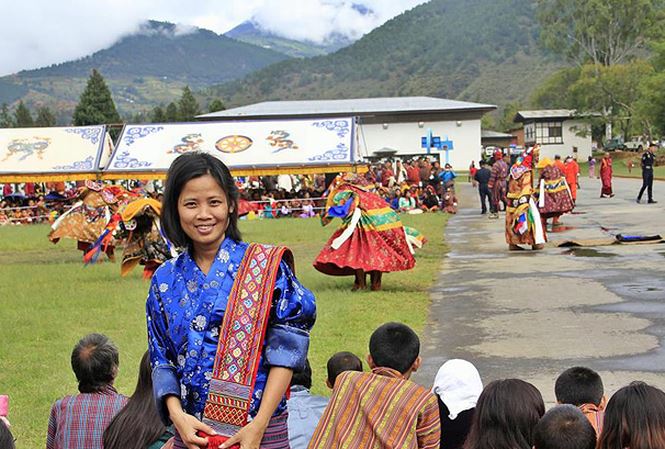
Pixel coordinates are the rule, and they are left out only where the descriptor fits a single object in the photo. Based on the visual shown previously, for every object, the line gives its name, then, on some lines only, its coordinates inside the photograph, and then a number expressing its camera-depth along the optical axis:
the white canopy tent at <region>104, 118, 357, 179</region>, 28.45
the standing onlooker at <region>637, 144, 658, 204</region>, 28.40
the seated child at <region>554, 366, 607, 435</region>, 5.16
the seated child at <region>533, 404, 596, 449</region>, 4.11
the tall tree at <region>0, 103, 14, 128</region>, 87.85
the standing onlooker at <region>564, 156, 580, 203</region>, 30.19
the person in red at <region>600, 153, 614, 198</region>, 32.28
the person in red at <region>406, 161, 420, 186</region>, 35.44
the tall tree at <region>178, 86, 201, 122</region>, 83.06
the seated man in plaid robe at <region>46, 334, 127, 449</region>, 5.30
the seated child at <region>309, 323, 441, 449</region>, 4.52
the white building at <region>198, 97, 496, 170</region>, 73.38
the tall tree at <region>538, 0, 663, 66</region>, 81.50
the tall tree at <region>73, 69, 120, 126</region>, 75.19
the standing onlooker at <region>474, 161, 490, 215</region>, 29.64
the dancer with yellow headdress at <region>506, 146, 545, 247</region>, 18.19
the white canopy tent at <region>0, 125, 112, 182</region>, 27.98
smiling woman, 3.30
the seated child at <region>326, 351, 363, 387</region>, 6.24
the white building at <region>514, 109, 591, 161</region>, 85.75
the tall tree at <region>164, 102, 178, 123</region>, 83.28
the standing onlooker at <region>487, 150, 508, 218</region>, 28.80
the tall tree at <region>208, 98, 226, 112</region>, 83.38
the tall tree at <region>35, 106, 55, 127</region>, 82.12
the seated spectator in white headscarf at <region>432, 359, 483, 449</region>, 5.45
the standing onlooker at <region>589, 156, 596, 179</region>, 57.75
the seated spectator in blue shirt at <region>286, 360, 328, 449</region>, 6.00
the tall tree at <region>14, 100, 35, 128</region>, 81.12
